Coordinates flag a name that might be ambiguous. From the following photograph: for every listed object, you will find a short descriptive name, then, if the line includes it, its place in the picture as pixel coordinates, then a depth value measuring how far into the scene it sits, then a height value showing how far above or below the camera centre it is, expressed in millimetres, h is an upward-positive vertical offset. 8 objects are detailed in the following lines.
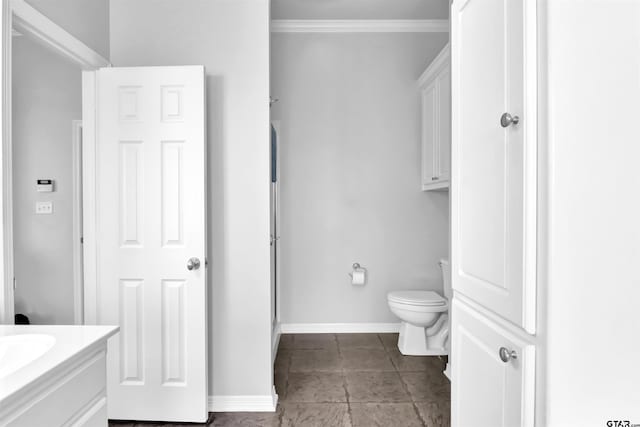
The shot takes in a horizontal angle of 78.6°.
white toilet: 3020 -867
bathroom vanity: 852 -412
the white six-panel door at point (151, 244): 2152 -186
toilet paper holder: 3606 -542
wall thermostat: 3277 +211
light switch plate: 3307 +27
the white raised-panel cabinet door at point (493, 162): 778 +112
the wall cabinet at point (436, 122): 2934 +716
